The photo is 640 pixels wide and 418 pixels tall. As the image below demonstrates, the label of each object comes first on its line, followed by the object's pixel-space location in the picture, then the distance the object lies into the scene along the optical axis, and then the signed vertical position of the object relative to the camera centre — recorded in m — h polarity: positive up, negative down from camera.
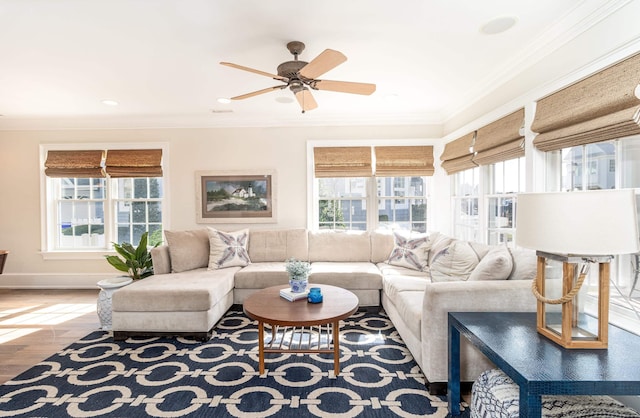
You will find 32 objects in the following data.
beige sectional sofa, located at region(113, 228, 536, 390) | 2.12 -0.73
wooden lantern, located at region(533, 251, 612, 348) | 1.46 -0.48
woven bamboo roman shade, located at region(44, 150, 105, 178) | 4.80 +0.66
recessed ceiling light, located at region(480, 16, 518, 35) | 2.23 +1.25
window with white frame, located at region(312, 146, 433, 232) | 4.87 +0.05
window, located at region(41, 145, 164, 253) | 4.94 -0.03
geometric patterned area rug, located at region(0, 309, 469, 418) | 2.02 -1.23
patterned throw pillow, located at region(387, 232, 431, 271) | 3.85 -0.56
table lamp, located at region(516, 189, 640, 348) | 1.34 -0.17
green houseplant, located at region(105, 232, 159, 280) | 3.87 -0.63
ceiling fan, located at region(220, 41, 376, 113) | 2.26 +0.95
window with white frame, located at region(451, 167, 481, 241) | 3.89 +0.01
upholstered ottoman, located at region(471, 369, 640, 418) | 1.42 -0.89
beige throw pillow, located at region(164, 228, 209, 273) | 3.86 -0.50
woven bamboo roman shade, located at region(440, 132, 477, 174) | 3.73 +0.61
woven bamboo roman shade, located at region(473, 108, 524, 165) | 2.80 +0.59
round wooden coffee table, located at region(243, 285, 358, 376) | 2.31 -0.78
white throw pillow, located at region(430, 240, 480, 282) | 2.80 -0.51
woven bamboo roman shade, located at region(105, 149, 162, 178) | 4.79 +0.65
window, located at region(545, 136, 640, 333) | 1.92 +0.15
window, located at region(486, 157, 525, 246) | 3.11 +0.08
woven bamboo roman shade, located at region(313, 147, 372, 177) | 4.70 +0.62
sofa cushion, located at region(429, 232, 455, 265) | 3.31 -0.40
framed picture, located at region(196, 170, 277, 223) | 4.79 +0.15
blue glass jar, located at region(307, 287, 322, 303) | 2.64 -0.72
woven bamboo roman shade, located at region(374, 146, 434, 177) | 4.69 +0.64
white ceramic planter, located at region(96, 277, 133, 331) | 3.25 -0.94
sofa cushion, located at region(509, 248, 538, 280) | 2.24 -0.43
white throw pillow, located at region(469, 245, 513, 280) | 2.28 -0.44
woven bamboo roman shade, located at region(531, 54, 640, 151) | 1.78 +0.58
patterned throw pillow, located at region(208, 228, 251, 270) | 3.97 -0.53
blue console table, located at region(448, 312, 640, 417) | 1.23 -0.65
